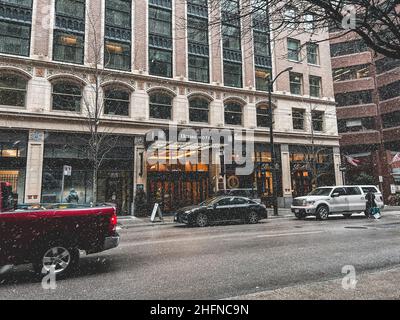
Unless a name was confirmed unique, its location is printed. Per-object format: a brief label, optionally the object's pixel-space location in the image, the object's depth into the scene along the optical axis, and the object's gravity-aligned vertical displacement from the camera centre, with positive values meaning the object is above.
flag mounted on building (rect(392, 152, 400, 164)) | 26.04 +2.63
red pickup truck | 5.43 -0.75
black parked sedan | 14.23 -0.99
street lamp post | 19.24 +0.87
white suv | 16.30 -0.68
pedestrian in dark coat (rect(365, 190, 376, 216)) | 16.45 -0.66
